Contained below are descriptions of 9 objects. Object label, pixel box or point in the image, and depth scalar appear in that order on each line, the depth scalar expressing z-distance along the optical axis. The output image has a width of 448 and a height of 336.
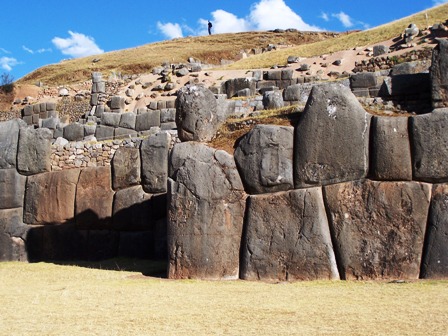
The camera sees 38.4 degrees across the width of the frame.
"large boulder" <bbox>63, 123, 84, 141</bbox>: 30.34
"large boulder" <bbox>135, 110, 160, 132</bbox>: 30.27
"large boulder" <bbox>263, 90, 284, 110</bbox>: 20.52
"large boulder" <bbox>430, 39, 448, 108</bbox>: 12.22
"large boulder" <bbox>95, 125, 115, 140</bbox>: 30.70
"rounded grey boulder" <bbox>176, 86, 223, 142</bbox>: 12.32
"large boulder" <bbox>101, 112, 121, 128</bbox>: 31.33
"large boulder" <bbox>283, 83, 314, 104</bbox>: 22.05
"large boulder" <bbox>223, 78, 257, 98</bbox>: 35.23
